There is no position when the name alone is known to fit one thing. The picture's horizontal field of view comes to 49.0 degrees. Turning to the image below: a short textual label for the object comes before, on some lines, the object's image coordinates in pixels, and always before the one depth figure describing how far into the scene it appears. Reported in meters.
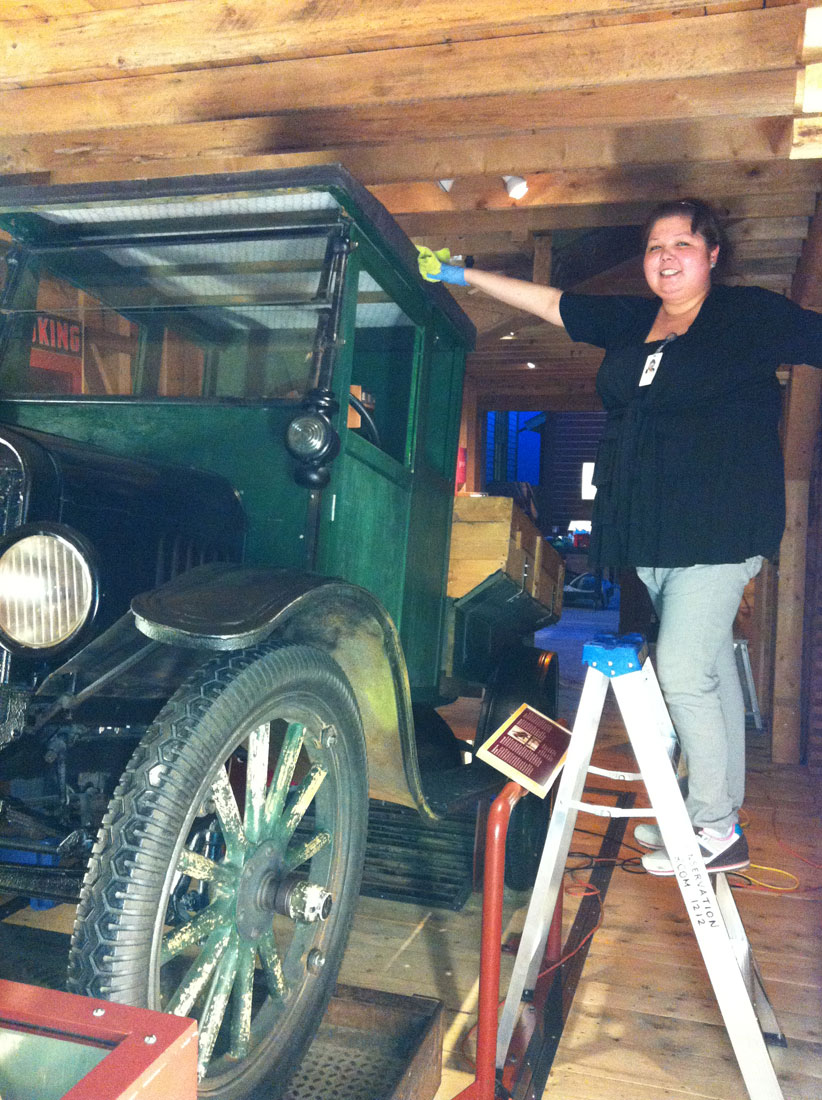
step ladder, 1.74
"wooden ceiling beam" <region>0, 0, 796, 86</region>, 2.85
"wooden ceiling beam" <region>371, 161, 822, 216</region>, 3.92
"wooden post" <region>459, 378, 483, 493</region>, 8.12
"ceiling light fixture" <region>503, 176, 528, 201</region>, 4.13
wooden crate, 2.98
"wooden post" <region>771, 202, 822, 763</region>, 4.96
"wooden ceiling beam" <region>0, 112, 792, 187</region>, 3.47
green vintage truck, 1.41
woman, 1.99
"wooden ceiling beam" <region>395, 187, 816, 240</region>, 4.40
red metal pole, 1.68
